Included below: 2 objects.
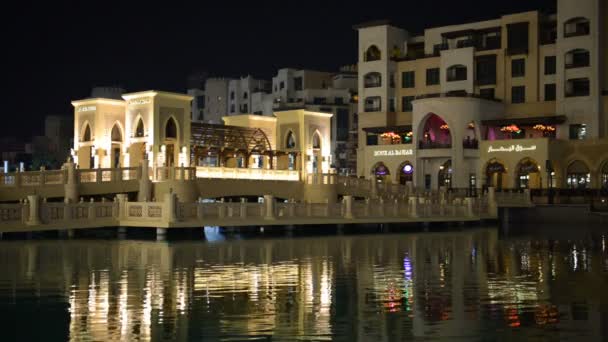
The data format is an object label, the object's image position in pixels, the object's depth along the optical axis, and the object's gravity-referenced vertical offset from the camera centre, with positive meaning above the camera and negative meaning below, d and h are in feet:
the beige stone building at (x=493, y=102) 224.33 +27.90
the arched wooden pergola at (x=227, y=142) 183.82 +13.46
